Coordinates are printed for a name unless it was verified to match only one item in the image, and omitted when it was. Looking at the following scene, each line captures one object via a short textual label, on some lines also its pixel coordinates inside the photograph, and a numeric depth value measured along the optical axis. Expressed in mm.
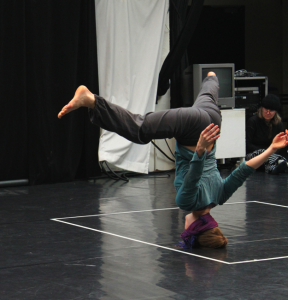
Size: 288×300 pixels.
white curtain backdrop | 9985
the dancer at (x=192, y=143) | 4475
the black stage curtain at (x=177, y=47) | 9868
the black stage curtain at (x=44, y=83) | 8931
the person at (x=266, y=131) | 10330
